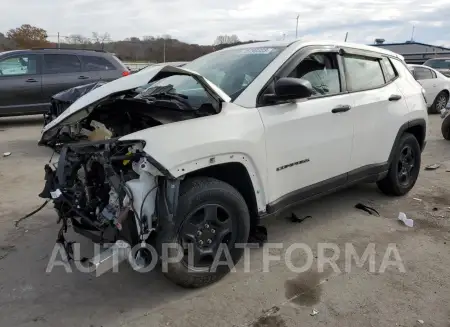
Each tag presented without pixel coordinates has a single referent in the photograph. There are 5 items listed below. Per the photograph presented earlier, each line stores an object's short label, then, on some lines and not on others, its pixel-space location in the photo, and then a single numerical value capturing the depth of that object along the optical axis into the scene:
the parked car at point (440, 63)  18.77
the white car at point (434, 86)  13.45
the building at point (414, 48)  32.31
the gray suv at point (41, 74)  9.85
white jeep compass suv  2.91
